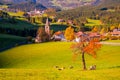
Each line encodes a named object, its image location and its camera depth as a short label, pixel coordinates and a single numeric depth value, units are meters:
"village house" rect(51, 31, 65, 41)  170.50
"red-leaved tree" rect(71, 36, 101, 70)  56.34
